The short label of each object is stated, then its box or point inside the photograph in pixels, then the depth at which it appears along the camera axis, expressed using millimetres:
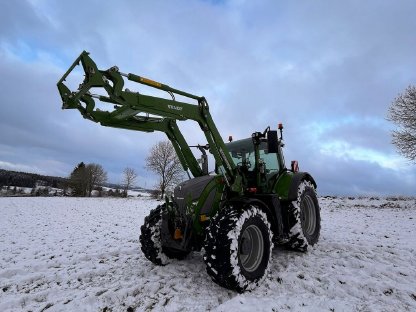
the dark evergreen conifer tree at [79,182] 61094
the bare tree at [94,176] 62012
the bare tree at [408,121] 21500
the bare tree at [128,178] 64125
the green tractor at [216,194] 4496
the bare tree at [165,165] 36500
